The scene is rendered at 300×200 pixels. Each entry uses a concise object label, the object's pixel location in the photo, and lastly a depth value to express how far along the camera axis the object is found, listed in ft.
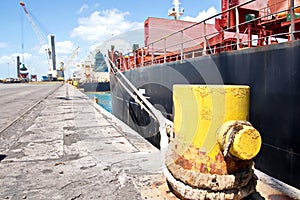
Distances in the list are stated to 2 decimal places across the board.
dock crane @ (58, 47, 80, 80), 363.66
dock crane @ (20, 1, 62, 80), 365.40
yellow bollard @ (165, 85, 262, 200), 6.98
